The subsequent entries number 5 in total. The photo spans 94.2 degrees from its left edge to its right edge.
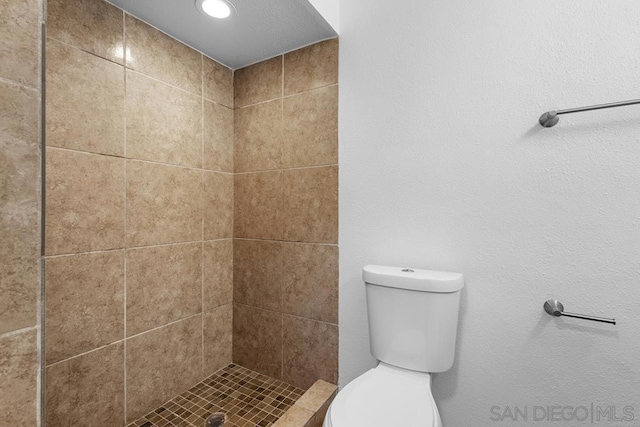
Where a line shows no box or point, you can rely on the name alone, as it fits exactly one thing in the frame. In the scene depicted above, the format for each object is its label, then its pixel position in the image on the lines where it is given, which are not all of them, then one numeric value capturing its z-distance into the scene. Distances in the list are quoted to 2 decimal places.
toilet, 0.97
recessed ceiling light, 1.26
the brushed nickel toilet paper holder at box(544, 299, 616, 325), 0.99
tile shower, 1.13
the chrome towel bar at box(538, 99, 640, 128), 0.92
